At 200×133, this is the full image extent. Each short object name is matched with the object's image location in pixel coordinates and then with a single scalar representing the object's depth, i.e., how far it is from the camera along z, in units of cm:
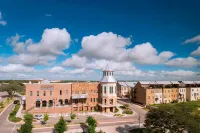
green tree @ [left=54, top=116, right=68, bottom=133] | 3991
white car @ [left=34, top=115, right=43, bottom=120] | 5425
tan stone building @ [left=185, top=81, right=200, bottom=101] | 9319
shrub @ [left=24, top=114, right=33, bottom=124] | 4122
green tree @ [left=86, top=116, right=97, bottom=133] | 4261
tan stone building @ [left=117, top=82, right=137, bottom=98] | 10931
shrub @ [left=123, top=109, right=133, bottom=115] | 6404
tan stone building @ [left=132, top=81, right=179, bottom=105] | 8162
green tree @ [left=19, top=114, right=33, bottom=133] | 3544
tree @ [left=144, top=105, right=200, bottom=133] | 3259
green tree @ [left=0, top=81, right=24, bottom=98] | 9388
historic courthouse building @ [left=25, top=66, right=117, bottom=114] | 6306
